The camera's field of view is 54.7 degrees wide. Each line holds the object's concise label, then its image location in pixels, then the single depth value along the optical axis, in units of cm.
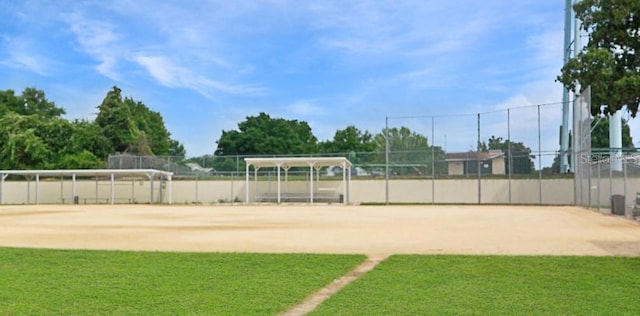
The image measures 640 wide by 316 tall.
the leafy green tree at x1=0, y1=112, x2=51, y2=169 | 5738
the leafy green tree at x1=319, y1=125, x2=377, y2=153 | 8225
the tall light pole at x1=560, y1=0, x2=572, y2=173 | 4075
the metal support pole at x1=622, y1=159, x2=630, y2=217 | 2264
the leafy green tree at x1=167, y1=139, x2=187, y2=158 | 9706
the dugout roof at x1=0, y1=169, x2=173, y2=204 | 4366
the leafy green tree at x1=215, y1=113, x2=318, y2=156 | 8306
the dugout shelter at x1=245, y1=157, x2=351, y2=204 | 4181
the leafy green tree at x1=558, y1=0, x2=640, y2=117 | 3066
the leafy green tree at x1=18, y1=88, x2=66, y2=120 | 7812
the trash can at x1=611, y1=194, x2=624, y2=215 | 2385
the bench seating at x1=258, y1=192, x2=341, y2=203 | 4319
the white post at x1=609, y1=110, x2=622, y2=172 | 3800
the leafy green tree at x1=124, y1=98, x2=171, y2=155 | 8248
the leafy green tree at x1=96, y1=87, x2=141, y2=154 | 6012
